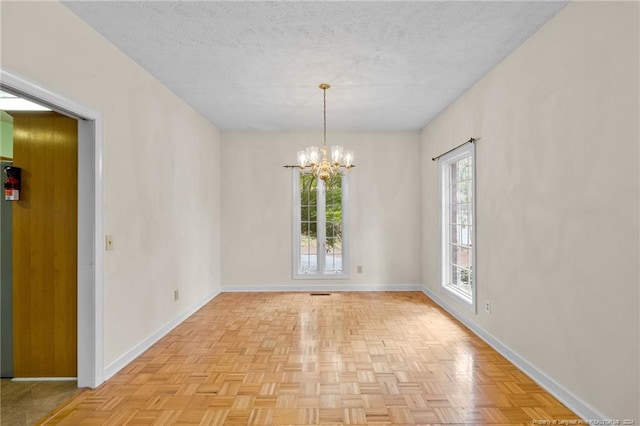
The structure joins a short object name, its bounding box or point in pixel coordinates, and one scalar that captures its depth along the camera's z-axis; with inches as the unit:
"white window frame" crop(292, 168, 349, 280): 236.5
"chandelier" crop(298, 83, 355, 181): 146.0
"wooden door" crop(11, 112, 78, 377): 107.2
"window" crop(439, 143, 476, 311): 159.2
